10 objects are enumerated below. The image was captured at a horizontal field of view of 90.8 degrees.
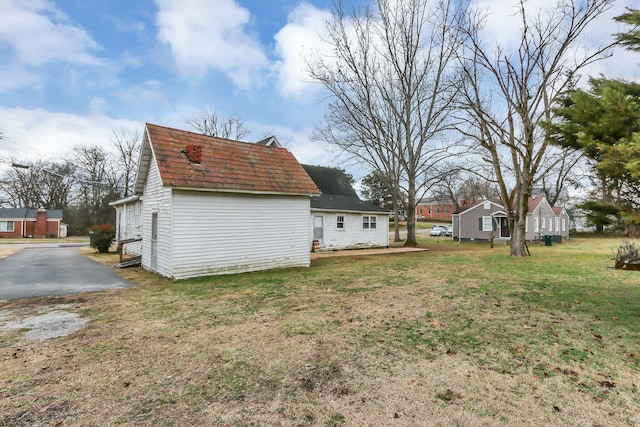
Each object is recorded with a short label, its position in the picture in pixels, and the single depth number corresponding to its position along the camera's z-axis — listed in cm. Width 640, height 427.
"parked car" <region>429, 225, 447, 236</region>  3872
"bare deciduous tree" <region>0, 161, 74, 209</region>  3956
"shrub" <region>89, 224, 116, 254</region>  1803
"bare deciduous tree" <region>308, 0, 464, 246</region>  2000
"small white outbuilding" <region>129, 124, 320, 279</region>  955
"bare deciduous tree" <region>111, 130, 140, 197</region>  3734
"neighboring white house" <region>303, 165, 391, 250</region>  1933
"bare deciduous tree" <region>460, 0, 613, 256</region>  1406
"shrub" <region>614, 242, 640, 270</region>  1140
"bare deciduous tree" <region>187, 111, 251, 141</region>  3266
